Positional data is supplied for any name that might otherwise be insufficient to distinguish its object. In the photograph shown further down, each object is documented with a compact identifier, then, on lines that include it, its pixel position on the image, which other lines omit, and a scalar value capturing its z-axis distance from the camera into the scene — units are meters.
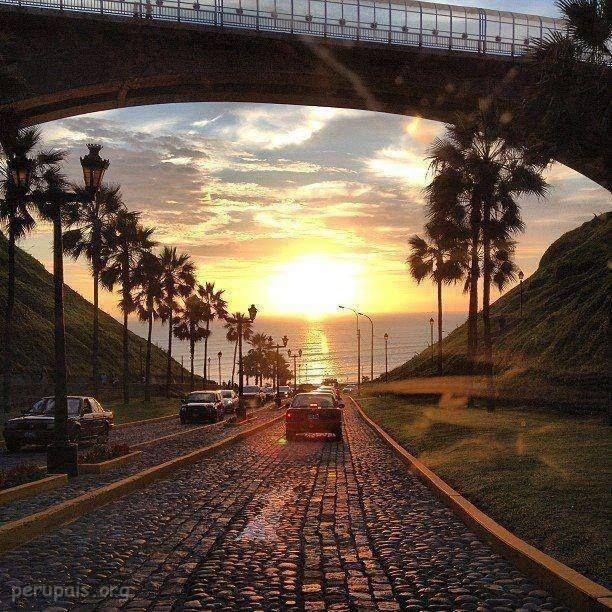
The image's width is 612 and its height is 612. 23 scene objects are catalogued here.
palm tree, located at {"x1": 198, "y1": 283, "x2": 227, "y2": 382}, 92.71
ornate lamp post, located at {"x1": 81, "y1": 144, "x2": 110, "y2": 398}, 14.73
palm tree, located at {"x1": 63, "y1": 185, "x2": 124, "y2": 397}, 47.28
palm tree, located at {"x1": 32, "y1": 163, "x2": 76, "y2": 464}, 14.27
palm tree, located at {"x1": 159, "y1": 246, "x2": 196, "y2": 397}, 68.19
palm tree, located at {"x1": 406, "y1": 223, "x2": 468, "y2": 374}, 36.00
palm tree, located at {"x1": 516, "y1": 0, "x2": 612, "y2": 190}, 18.72
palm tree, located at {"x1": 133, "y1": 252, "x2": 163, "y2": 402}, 55.65
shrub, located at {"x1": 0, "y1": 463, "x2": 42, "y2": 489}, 11.76
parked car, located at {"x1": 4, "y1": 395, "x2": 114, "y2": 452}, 20.56
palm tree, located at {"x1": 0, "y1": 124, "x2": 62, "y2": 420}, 34.19
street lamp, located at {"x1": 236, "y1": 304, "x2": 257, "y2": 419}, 39.31
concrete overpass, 35.00
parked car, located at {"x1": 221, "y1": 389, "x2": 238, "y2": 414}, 54.17
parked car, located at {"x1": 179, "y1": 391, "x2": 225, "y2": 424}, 37.34
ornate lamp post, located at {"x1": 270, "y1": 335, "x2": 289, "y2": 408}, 61.03
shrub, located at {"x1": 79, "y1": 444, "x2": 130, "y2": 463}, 15.48
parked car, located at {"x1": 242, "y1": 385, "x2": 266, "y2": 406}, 62.12
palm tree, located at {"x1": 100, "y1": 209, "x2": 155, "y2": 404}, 52.19
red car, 25.08
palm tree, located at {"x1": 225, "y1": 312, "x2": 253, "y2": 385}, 106.61
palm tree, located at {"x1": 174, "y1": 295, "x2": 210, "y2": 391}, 83.06
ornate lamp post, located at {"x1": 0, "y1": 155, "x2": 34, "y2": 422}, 33.94
